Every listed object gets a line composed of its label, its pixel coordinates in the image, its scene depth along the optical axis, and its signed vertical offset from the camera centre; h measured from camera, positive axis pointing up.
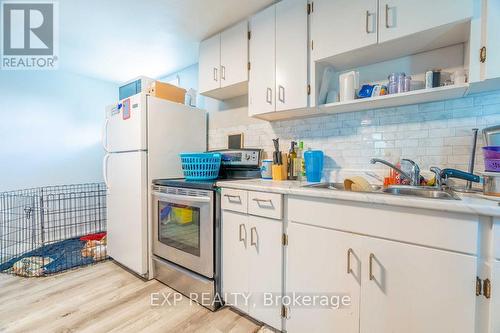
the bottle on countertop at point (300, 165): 1.84 -0.04
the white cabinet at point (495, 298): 0.80 -0.49
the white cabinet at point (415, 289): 0.86 -0.53
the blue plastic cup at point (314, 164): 1.70 -0.03
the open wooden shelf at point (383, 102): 1.23 +0.38
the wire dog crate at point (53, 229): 2.25 -0.89
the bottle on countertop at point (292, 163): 1.87 -0.02
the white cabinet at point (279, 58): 1.59 +0.77
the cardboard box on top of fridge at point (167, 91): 2.13 +0.66
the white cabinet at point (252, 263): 1.34 -0.66
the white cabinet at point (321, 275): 1.09 -0.59
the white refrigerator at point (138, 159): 1.96 +0.00
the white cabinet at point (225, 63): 1.93 +0.88
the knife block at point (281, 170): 1.85 -0.08
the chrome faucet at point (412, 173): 1.35 -0.07
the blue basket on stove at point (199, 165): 1.83 -0.05
